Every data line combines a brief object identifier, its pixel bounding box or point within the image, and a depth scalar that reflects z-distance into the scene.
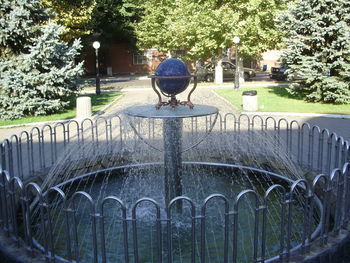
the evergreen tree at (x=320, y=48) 17.03
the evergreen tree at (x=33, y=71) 14.96
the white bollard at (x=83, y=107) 14.66
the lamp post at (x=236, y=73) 23.68
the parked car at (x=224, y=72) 31.62
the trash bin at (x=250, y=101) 15.77
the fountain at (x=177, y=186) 4.50
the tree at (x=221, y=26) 25.41
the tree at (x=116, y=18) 37.06
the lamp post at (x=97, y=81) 22.94
